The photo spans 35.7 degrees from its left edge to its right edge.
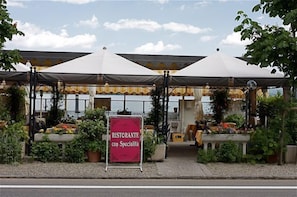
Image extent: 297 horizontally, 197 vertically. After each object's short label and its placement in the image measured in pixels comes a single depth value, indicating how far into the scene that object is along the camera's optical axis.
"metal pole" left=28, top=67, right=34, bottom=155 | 13.71
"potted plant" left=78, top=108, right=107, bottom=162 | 13.09
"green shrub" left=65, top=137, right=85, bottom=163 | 13.08
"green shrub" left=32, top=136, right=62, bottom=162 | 13.07
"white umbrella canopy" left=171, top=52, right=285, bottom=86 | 14.53
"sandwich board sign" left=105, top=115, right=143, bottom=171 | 12.62
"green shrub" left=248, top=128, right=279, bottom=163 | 13.25
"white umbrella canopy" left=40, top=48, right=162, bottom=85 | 14.22
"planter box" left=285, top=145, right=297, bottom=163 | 13.60
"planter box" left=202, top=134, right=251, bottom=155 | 13.77
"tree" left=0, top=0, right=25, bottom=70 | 13.34
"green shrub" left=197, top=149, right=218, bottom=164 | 13.34
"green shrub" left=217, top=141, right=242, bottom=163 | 13.40
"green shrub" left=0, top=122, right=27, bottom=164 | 12.53
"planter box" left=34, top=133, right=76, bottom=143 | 13.33
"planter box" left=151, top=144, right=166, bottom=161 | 13.44
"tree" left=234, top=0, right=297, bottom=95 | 12.92
